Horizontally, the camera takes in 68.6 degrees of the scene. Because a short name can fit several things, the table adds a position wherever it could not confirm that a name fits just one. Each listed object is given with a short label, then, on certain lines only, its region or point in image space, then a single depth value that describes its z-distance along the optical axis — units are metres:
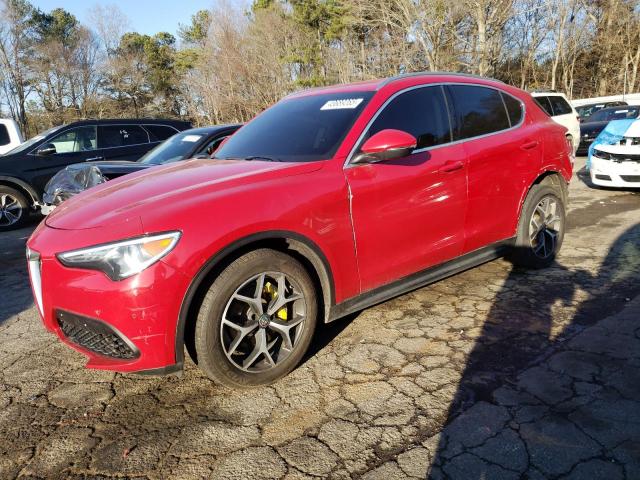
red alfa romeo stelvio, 2.30
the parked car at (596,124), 13.25
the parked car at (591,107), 17.12
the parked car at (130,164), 5.75
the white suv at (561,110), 10.73
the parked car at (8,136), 10.65
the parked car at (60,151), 8.37
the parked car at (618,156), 7.61
